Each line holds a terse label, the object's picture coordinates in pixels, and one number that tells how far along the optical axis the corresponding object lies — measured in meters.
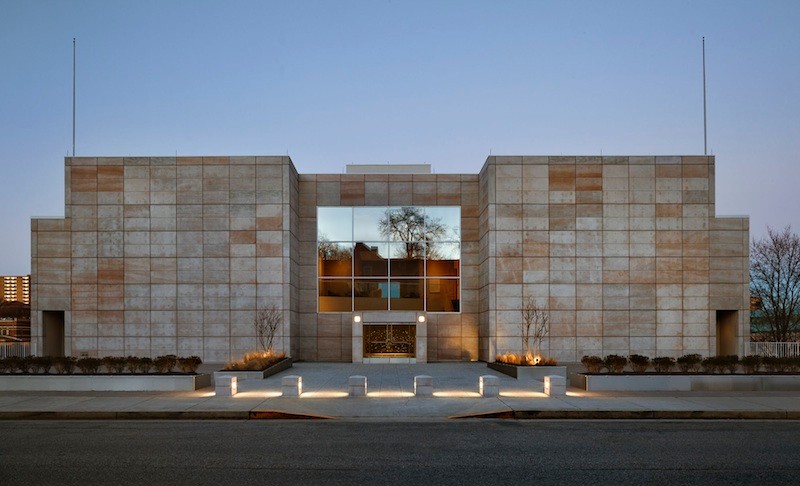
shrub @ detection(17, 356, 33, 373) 23.33
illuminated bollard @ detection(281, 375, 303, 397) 20.48
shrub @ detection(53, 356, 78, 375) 23.08
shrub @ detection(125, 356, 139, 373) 23.61
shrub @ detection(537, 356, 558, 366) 28.36
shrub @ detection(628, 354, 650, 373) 23.12
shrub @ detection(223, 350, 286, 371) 27.22
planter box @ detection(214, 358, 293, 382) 26.19
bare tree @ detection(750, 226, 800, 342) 48.50
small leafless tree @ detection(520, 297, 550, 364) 35.31
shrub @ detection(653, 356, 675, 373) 23.06
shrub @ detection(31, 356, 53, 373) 23.14
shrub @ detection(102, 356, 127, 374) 23.36
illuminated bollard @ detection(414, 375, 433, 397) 20.48
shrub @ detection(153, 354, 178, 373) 23.23
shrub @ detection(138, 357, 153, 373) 23.58
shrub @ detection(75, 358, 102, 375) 22.95
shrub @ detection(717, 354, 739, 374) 22.98
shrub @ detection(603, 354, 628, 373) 22.97
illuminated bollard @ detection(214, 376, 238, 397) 20.30
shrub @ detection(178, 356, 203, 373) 23.36
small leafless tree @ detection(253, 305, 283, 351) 35.44
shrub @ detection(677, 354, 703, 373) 23.17
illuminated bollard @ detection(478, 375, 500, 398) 20.30
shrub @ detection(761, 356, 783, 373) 23.21
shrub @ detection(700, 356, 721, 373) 23.09
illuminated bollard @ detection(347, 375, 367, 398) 20.38
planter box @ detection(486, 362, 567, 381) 27.17
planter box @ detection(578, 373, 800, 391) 21.53
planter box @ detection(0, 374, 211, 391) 21.64
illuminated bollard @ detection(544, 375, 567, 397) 20.67
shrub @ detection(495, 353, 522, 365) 29.53
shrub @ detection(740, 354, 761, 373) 22.90
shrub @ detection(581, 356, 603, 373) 23.30
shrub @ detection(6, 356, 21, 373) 23.36
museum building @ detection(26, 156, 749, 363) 36.06
